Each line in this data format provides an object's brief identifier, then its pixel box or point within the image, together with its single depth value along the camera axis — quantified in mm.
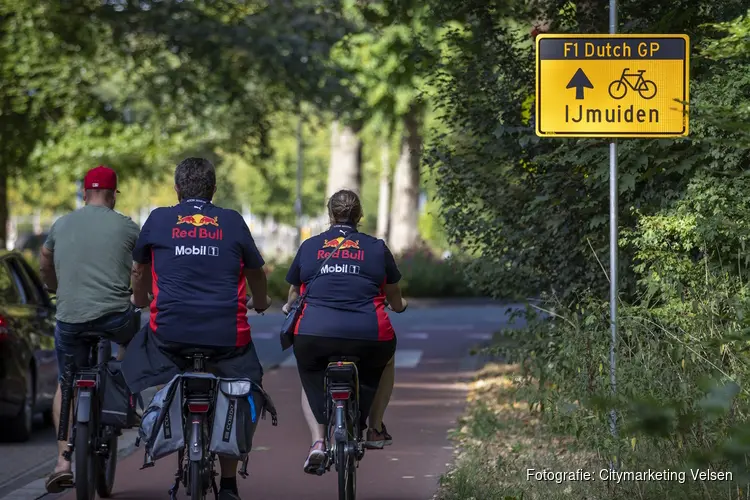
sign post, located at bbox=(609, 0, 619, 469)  15312
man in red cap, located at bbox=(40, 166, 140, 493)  14906
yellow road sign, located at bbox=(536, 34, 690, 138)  15836
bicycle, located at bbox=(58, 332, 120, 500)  14383
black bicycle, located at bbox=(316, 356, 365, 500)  13641
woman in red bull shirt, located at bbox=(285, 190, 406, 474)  14039
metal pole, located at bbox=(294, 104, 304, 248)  90250
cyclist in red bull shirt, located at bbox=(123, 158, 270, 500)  12781
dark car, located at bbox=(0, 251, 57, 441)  20828
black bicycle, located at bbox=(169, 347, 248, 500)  12352
